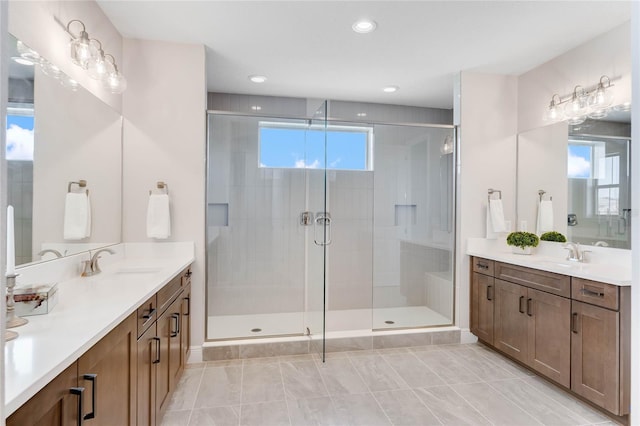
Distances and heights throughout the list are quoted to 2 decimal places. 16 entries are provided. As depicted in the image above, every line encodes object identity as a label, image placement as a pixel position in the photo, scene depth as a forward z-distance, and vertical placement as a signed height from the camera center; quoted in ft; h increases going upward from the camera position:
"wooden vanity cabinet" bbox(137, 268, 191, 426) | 5.20 -2.52
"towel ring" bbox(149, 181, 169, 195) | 8.89 +0.68
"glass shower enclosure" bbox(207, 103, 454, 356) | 10.50 -0.44
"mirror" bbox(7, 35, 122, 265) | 5.10 +0.99
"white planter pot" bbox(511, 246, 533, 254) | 10.24 -1.09
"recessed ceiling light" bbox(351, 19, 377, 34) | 7.98 +4.53
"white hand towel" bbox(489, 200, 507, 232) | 10.47 -0.02
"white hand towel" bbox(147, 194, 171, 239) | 8.62 -0.16
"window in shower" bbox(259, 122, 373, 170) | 10.77 +2.23
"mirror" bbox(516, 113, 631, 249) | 7.95 +0.98
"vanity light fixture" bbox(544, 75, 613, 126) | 8.29 +2.93
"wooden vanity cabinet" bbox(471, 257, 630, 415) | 6.36 -2.56
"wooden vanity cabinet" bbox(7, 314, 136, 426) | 2.79 -1.80
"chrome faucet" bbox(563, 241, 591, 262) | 8.73 -0.99
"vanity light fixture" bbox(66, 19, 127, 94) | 6.54 +3.04
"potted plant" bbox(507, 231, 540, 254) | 9.86 -0.79
